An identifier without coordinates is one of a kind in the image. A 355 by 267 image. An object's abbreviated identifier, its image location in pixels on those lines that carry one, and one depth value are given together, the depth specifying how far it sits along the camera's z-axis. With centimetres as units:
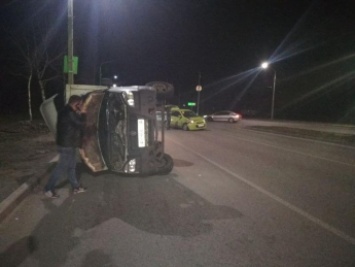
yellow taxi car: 2739
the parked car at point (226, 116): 4434
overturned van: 848
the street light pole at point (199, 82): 5502
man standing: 713
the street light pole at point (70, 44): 1519
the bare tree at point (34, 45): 2586
